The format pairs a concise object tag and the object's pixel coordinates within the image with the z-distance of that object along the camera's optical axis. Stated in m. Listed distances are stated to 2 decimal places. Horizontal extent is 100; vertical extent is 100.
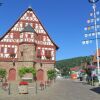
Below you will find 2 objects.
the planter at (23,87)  11.96
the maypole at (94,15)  21.09
